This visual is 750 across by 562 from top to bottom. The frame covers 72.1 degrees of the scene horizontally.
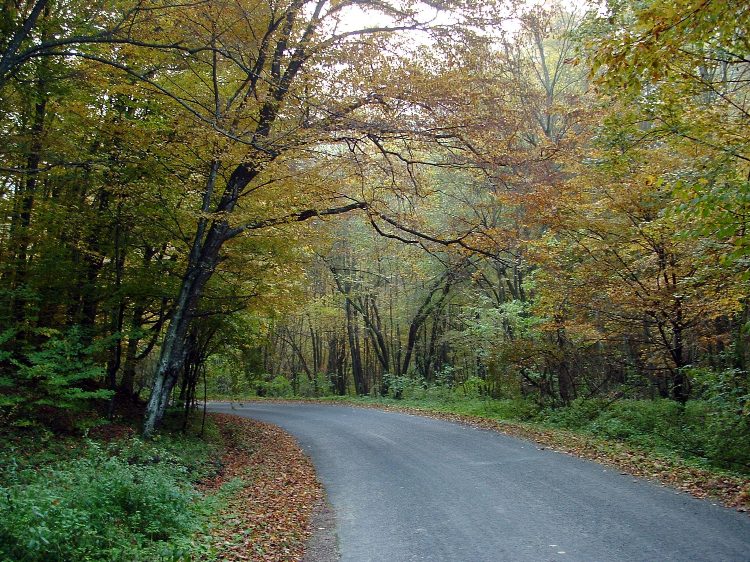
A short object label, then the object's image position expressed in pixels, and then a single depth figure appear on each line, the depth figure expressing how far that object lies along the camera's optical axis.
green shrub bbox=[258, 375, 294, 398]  36.00
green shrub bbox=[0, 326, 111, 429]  8.63
